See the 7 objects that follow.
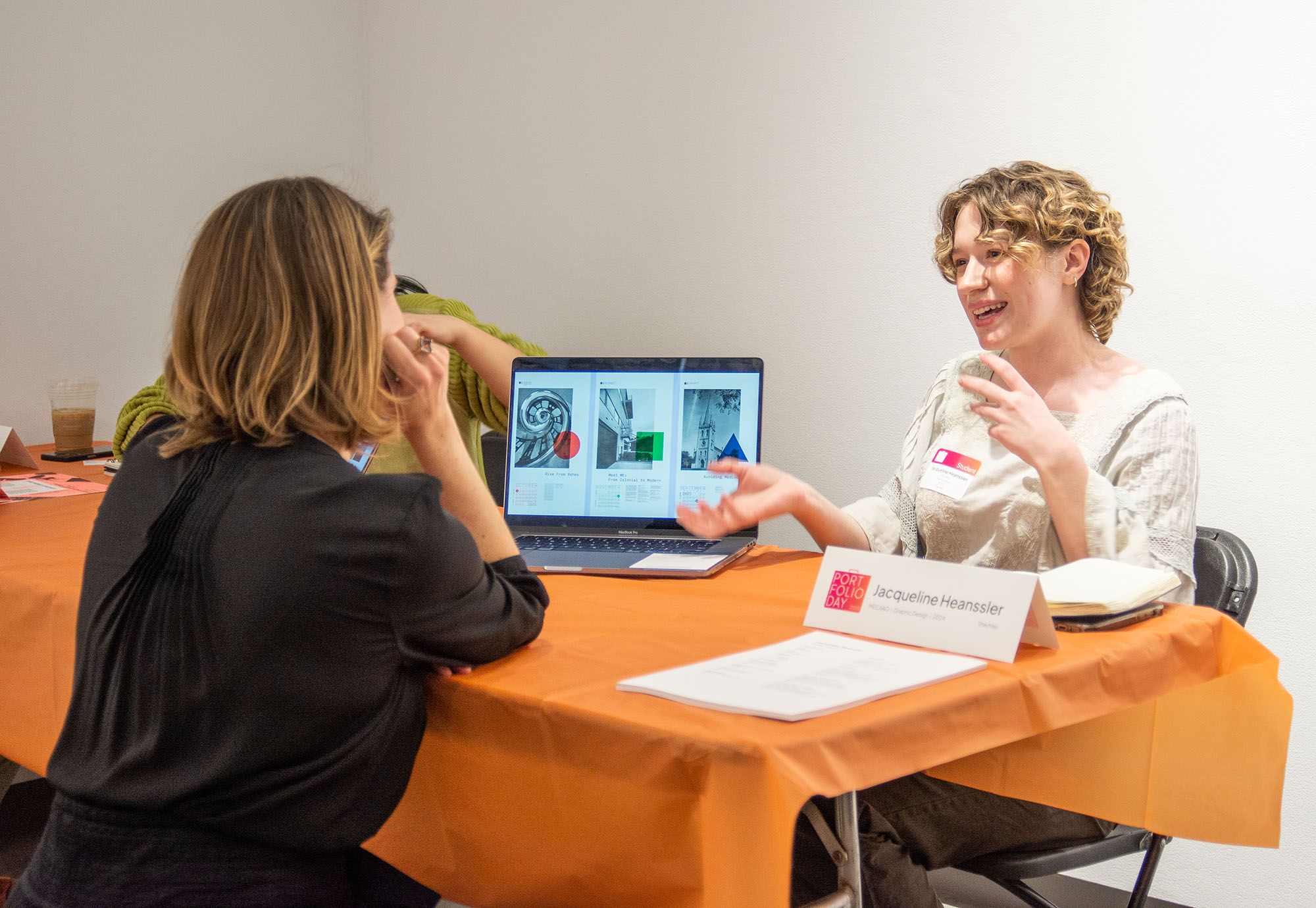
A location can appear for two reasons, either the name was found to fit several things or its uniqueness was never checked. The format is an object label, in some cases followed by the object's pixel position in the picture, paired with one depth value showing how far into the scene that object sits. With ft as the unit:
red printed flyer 7.09
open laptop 5.83
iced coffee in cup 8.98
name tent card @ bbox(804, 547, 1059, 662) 3.53
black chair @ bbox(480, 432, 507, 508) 8.57
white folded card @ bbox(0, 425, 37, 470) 8.30
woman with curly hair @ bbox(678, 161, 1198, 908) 4.40
